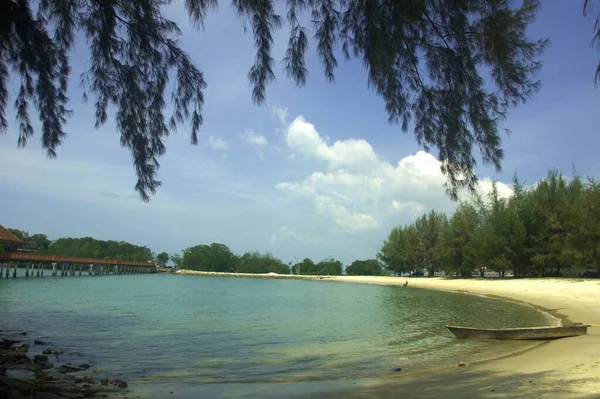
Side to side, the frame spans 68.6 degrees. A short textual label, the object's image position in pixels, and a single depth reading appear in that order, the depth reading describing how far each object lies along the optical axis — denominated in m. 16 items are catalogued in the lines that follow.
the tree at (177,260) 187.48
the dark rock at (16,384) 5.51
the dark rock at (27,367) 9.82
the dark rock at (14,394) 4.95
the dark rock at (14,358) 10.12
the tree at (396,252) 82.64
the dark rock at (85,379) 8.95
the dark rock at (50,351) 12.64
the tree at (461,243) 56.12
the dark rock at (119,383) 8.85
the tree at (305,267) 141.75
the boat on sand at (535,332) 13.84
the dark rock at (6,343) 12.30
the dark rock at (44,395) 5.89
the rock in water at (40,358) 11.15
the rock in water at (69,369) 10.43
